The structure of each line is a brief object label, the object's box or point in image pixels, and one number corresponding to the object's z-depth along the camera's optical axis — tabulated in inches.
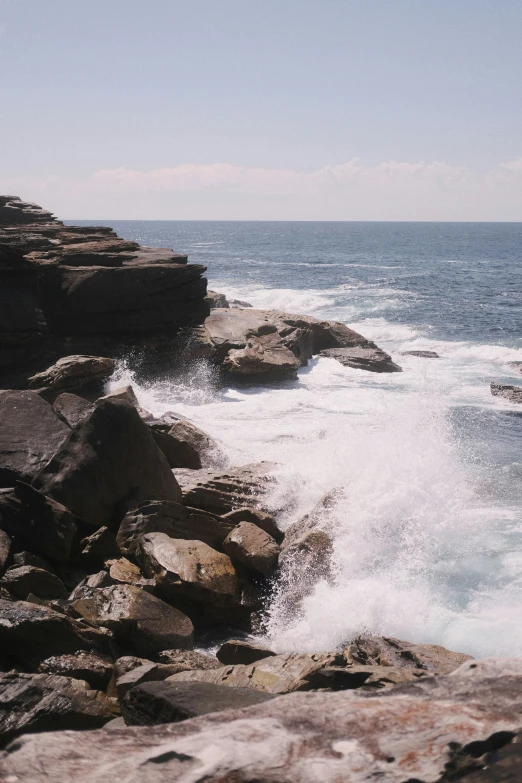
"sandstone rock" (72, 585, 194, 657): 324.5
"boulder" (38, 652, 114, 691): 284.2
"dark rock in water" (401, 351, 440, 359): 1194.6
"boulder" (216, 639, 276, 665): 323.9
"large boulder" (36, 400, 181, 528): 432.8
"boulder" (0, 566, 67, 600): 343.3
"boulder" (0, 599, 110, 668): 285.9
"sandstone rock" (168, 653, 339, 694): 270.1
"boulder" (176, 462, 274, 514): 488.1
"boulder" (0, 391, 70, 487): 450.0
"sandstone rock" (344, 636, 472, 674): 301.6
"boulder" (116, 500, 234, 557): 413.7
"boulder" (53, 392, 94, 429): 534.3
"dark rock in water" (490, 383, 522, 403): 912.3
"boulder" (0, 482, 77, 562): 392.5
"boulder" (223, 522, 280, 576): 414.0
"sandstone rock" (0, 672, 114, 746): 224.1
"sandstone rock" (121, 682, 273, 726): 148.4
